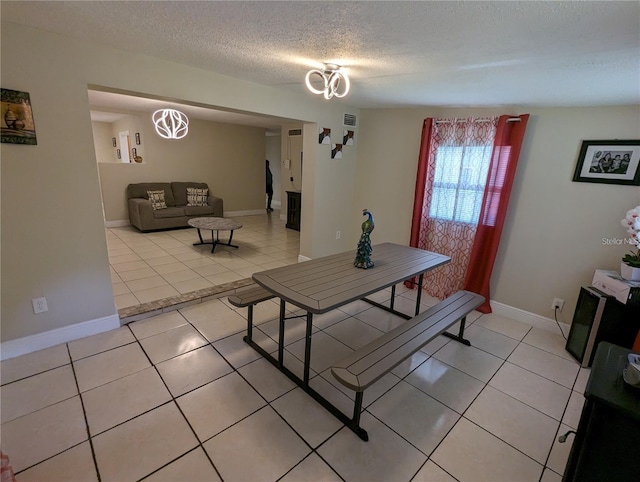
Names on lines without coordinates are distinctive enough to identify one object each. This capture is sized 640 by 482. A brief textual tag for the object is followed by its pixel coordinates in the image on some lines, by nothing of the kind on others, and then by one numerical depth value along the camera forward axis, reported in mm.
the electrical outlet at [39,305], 2172
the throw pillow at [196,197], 6387
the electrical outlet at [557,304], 2855
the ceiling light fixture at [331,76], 2115
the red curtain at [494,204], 2844
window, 3072
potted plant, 2137
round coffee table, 4496
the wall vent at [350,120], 3903
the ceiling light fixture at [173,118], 4984
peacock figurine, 2301
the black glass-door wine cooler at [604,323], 2236
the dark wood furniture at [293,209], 6262
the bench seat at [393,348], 1539
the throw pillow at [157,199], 5700
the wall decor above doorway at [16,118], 1844
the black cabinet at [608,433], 1050
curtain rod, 2789
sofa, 5559
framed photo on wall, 2404
